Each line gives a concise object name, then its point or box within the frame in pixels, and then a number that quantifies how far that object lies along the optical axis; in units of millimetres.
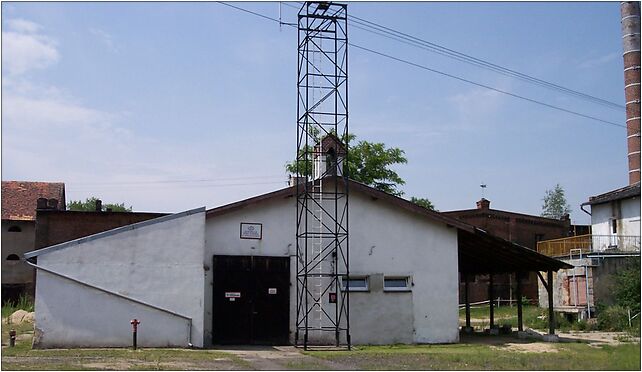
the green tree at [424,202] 65700
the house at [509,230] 53969
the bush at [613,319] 30703
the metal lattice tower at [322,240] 22219
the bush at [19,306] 32544
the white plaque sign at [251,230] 22094
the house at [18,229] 45438
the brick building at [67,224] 41219
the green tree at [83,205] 93900
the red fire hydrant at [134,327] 18755
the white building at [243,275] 19250
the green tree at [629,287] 32281
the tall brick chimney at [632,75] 44438
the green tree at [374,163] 60062
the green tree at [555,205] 96500
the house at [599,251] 35031
